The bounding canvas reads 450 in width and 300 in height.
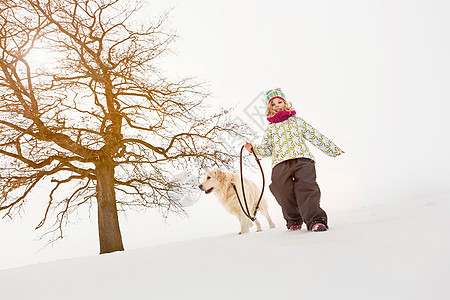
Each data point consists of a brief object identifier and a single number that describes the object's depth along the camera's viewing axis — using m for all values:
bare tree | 6.95
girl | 4.23
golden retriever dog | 6.21
